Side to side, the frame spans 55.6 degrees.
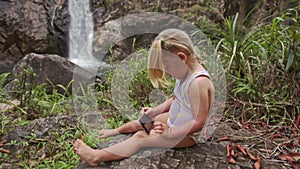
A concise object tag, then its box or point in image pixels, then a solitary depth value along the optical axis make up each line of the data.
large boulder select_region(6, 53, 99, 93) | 4.08
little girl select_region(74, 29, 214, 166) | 1.52
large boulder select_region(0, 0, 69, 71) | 6.95
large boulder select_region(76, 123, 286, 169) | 1.58
